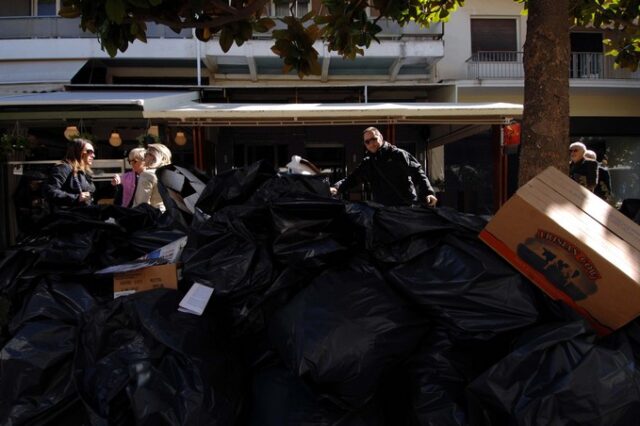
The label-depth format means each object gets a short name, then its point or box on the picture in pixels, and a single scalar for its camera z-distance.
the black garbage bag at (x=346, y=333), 1.56
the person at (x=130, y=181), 4.36
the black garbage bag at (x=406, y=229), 1.86
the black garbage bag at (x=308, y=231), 1.87
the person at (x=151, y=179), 4.07
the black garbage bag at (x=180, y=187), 2.64
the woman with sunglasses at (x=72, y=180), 4.17
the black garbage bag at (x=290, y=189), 2.04
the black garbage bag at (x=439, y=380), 1.58
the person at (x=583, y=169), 5.25
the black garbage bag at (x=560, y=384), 1.34
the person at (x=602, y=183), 5.59
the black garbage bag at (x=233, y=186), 2.22
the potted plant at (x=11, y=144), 7.08
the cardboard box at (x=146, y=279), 2.13
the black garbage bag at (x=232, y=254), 1.90
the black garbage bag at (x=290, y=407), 1.63
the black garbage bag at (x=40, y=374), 1.78
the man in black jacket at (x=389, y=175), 4.95
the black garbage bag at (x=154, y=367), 1.58
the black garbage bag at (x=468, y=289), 1.65
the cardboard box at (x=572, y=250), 1.59
